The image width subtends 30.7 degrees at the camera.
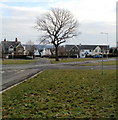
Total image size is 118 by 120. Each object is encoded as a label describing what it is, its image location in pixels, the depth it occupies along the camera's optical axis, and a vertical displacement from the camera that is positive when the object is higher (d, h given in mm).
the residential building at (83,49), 105800 +1659
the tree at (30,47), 83588 +2454
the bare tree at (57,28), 49031 +5634
